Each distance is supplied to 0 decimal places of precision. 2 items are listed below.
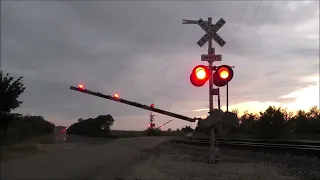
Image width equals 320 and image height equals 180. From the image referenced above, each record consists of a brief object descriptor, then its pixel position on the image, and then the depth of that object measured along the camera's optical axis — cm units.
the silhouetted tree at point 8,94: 2250
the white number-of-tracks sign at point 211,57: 714
